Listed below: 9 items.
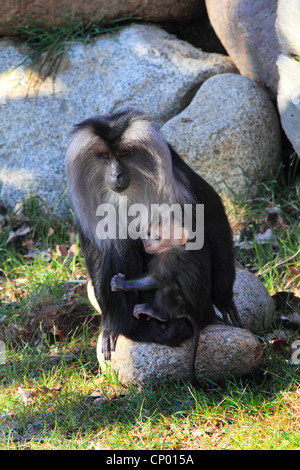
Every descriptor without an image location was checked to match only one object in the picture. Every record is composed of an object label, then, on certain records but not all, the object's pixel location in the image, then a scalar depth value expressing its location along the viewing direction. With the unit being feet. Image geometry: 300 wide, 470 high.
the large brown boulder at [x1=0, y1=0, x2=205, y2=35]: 37.32
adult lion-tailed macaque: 21.08
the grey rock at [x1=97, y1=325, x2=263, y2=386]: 21.70
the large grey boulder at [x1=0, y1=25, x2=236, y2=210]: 36.06
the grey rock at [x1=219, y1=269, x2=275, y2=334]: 25.61
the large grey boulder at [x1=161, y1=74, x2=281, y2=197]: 32.71
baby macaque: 21.66
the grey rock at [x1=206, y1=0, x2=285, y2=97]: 33.60
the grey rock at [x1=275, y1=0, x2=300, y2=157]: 25.94
